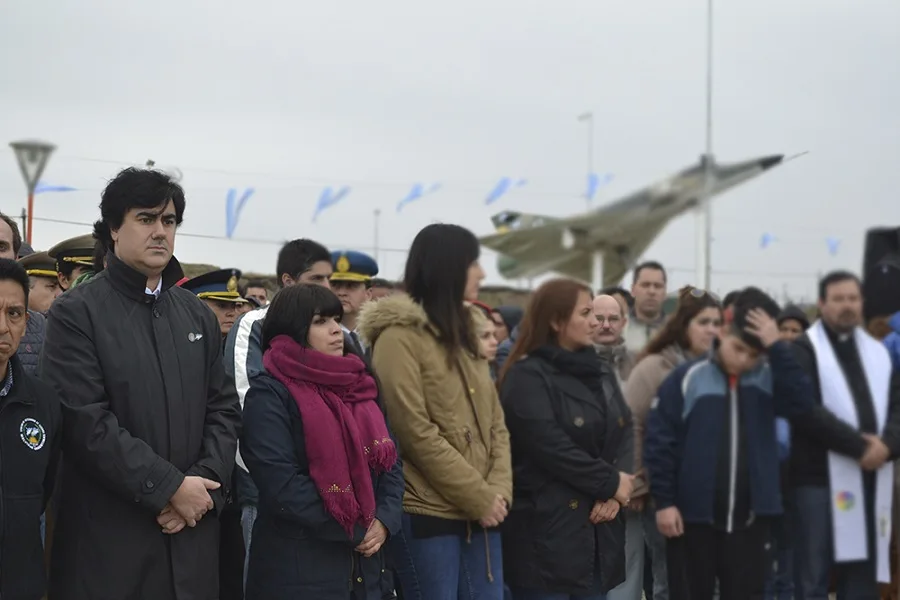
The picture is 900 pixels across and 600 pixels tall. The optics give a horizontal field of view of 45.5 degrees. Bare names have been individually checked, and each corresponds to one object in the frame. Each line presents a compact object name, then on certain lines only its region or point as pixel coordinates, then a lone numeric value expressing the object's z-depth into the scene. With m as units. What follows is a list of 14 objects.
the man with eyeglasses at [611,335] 6.11
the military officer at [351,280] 6.05
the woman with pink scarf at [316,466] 4.01
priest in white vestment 5.63
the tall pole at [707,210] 10.12
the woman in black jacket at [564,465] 4.85
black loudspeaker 6.44
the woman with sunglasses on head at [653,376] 5.70
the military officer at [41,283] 5.65
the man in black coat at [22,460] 3.34
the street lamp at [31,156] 10.16
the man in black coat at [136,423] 3.51
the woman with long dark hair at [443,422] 4.46
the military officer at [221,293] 6.35
